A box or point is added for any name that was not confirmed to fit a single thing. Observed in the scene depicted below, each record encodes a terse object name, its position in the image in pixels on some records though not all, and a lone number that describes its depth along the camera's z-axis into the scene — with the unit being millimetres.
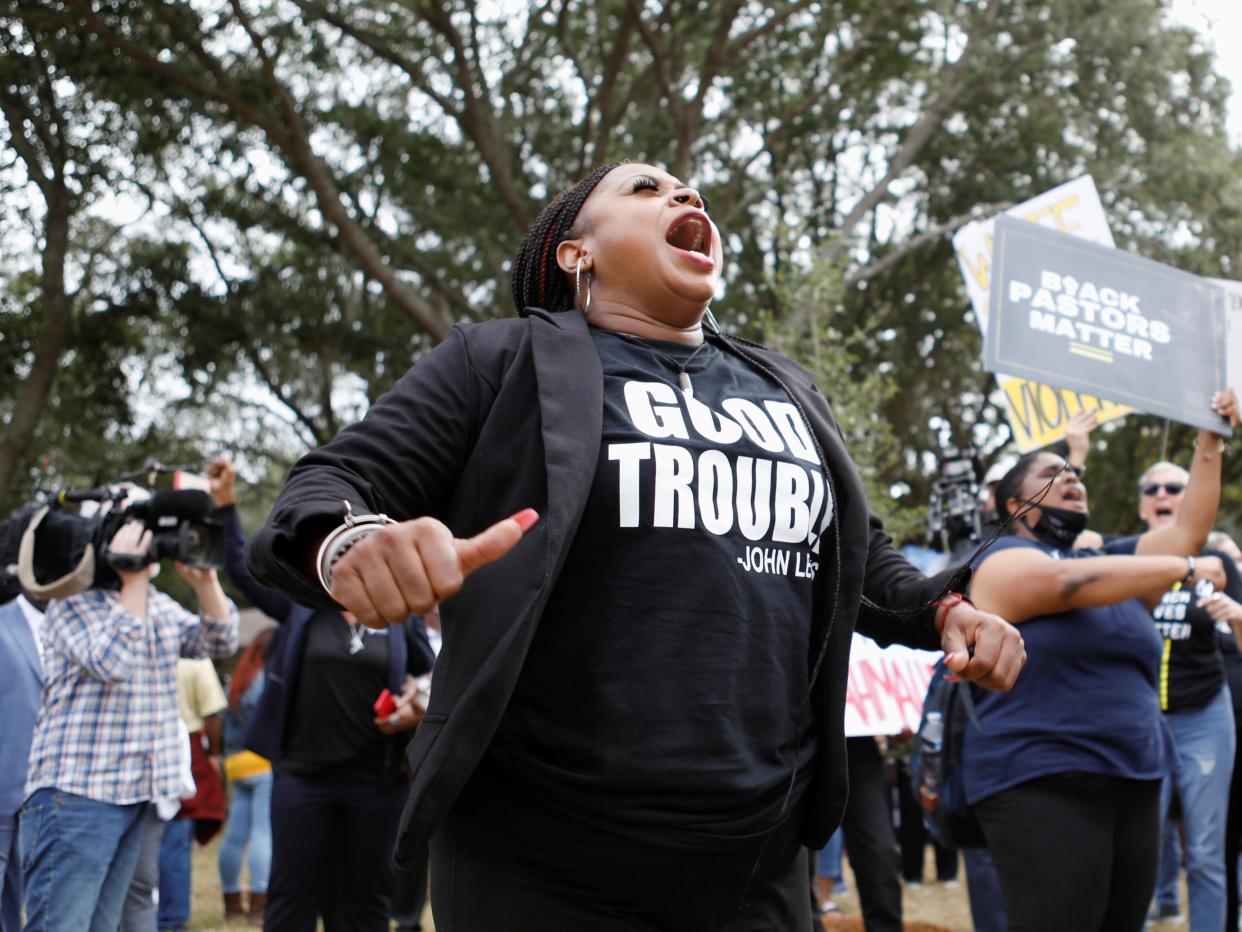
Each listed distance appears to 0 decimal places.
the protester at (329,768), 5316
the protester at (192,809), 7570
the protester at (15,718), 5348
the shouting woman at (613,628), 1981
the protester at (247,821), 8641
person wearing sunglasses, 5867
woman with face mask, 3832
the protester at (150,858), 4980
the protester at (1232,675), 5738
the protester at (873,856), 5781
